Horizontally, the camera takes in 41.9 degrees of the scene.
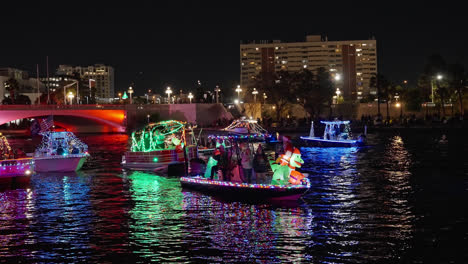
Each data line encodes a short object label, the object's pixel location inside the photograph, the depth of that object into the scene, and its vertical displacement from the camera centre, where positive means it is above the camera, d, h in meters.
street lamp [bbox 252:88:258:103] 109.12 +5.55
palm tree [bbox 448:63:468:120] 93.75 +6.24
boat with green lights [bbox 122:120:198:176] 39.63 -1.80
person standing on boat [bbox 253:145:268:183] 26.59 -1.85
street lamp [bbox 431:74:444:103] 97.72 +6.56
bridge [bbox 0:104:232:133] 99.00 +2.38
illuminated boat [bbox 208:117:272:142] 67.94 -0.59
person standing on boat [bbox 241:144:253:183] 26.59 -1.71
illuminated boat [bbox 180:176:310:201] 24.92 -2.83
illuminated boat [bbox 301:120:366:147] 59.78 -1.78
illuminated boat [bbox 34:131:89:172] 40.22 -1.73
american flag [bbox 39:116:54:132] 43.22 +0.37
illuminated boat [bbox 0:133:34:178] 32.16 -1.91
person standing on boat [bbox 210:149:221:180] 28.33 -1.65
